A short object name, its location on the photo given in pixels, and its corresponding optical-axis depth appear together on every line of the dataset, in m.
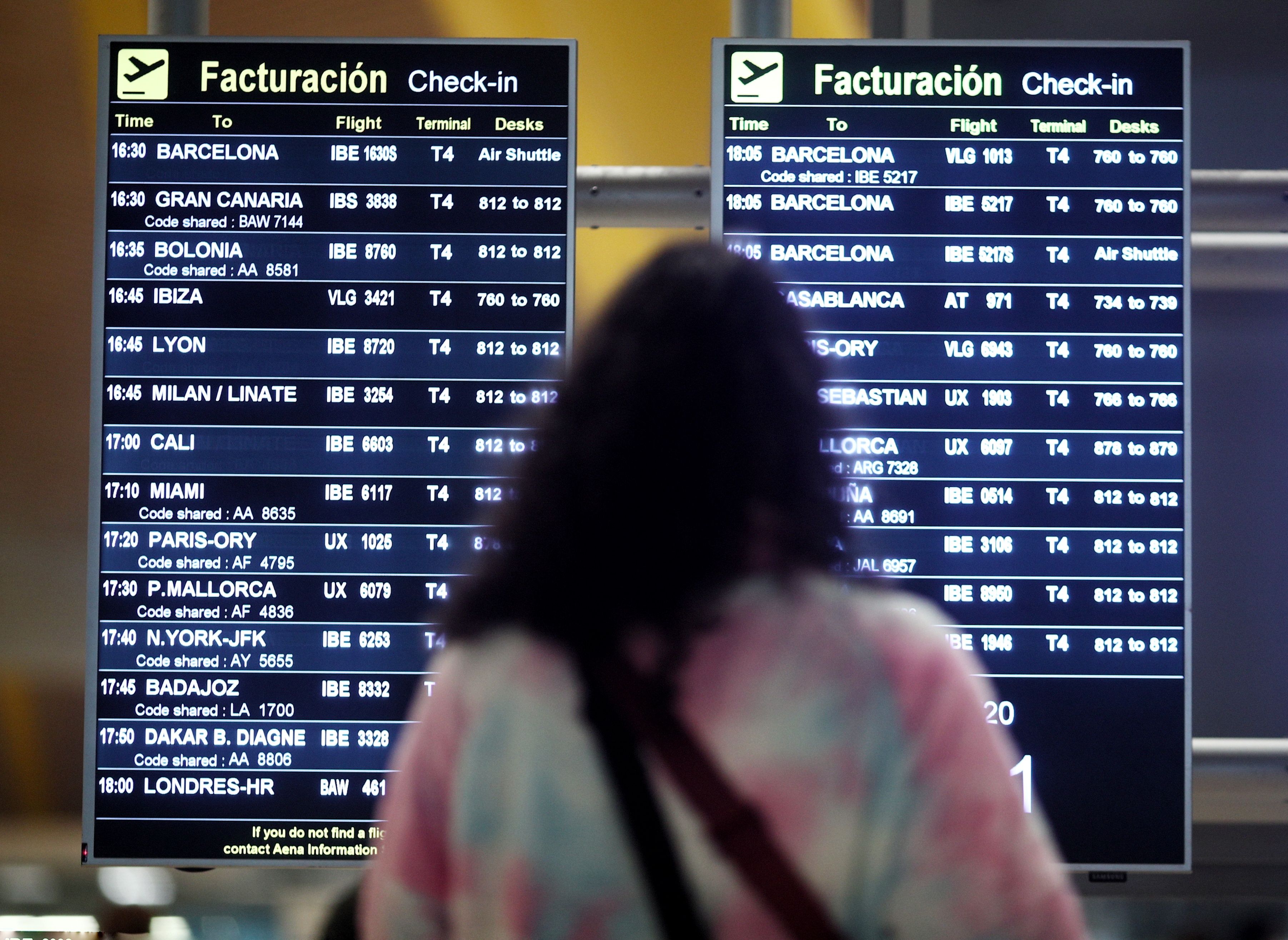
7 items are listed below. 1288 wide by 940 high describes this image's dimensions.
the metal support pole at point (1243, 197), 6.17
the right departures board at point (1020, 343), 5.24
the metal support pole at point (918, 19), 6.60
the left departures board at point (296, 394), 5.33
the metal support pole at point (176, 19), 5.80
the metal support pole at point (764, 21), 5.86
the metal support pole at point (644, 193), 6.10
